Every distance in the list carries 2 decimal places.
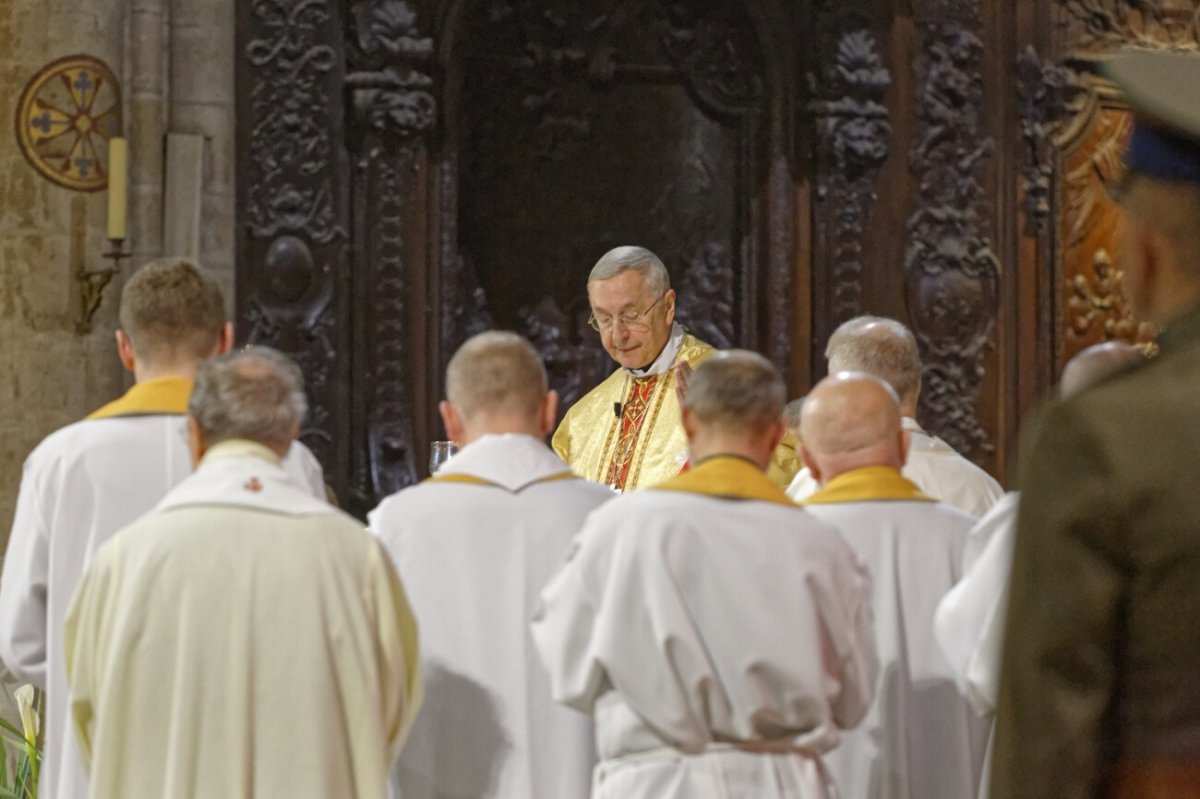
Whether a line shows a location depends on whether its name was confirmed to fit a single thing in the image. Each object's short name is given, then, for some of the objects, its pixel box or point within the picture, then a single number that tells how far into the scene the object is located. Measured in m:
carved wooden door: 16.20
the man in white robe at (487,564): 9.12
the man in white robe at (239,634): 7.96
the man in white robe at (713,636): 7.70
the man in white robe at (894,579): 9.10
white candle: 15.21
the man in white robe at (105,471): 9.38
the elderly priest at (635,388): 13.06
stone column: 16.08
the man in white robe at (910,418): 11.08
